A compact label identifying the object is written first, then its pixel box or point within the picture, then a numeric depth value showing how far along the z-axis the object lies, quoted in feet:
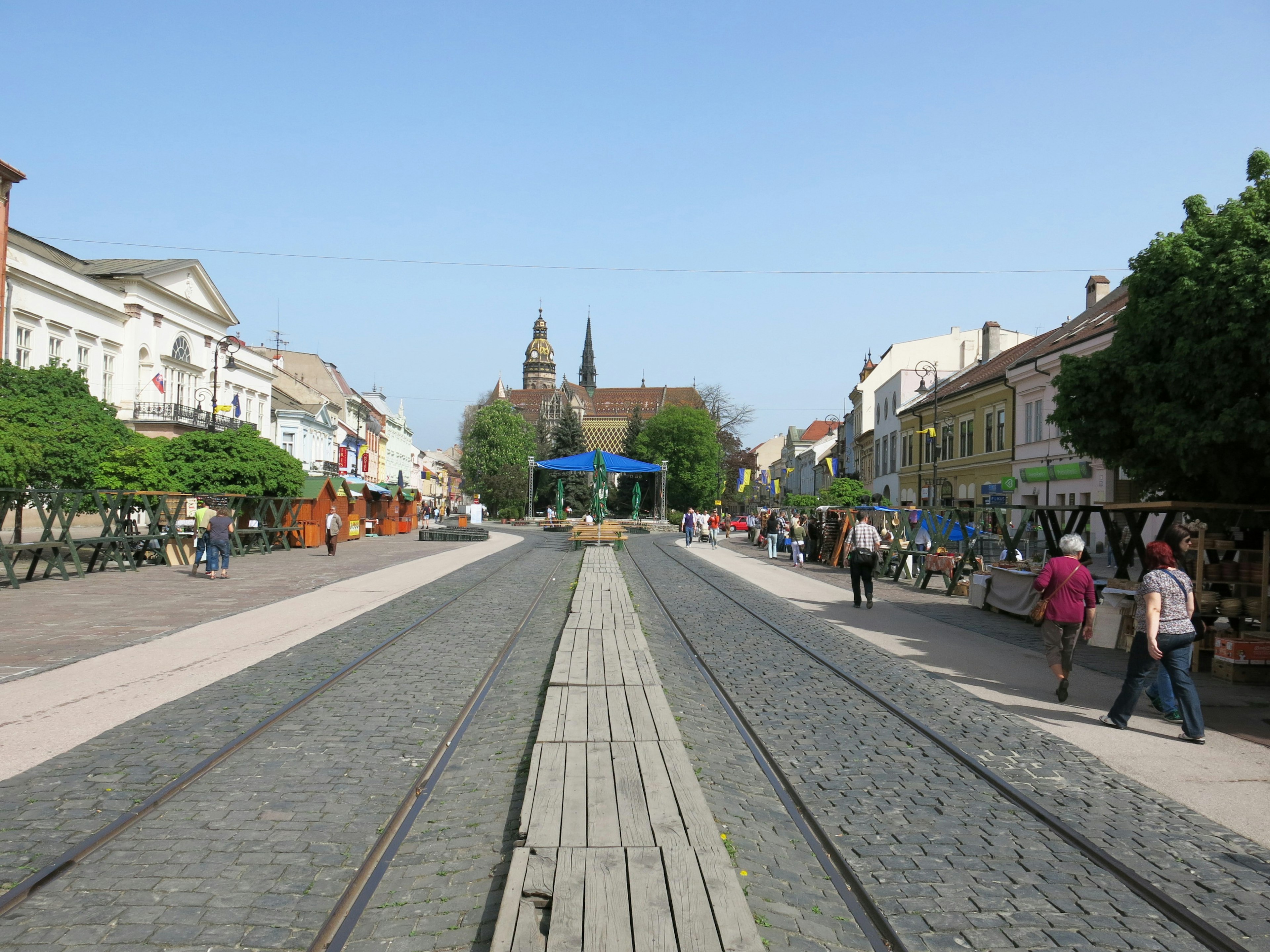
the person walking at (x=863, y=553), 56.13
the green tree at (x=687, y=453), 304.30
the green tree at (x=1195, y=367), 36.32
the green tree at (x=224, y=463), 96.07
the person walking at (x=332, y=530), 100.94
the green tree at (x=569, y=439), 286.87
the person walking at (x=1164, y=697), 27.22
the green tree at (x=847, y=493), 141.90
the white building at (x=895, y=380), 175.63
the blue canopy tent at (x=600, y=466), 149.79
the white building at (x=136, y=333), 124.88
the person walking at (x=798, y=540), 105.50
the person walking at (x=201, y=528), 72.02
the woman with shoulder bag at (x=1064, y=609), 30.12
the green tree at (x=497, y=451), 304.09
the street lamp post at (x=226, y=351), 137.08
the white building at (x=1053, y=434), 98.78
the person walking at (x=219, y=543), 67.97
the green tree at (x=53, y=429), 67.05
